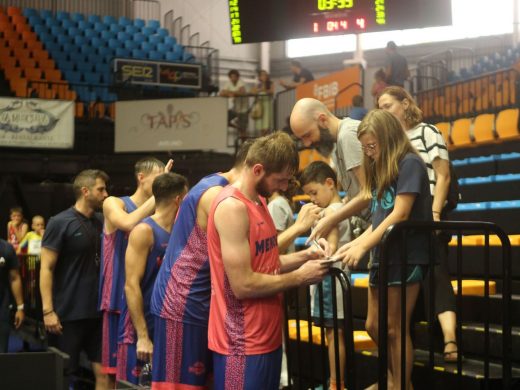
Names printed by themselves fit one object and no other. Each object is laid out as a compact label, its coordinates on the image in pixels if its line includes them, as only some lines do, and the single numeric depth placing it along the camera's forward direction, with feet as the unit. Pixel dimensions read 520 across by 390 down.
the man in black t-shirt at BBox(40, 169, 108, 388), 20.10
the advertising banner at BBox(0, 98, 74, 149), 49.75
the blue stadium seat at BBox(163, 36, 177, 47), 65.00
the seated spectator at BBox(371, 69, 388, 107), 44.37
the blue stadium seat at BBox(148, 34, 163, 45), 64.59
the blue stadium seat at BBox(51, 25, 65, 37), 62.28
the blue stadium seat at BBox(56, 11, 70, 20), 64.44
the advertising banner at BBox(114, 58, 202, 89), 57.31
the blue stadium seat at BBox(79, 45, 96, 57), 61.46
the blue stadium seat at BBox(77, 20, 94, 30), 63.87
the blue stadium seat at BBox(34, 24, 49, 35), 61.82
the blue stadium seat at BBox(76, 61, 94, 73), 60.29
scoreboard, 32.94
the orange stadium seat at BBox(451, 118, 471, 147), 38.42
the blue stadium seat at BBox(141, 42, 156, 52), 63.52
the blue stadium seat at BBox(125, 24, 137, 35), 65.12
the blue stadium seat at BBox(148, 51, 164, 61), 62.85
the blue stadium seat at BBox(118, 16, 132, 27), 66.03
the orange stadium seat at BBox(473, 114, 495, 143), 36.64
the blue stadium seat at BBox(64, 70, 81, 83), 59.47
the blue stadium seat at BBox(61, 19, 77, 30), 63.45
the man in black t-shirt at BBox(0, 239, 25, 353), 24.58
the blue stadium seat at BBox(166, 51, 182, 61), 63.00
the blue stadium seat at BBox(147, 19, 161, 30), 66.59
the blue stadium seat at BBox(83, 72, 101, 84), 59.57
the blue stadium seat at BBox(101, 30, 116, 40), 63.72
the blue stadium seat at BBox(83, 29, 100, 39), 63.10
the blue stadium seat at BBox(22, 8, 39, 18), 63.36
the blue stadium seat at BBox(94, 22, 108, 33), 64.34
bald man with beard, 14.99
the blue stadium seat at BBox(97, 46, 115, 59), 61.87
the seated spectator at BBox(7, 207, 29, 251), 45.47
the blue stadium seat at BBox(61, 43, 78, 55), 61.31
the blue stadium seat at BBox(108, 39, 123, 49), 62.85
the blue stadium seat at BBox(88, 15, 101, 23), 65.33
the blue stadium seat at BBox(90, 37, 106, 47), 62.59
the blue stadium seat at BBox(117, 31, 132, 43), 64.03
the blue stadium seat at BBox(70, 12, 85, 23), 64.95
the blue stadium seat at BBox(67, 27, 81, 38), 62.85
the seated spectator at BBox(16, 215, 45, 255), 40.98
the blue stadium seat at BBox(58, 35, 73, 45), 61.62
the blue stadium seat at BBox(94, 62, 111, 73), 60.85
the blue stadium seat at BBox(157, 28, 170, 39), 65.77
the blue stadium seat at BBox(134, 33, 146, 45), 64.31
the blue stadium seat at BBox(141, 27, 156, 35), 65.55
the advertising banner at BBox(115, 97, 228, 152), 51.57
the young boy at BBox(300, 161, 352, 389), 17.46
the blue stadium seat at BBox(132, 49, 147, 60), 62.69
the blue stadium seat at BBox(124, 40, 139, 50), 63.21
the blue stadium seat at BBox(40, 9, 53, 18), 64.10
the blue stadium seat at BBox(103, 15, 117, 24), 65.87
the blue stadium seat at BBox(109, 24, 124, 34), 64.90
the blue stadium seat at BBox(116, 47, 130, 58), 62.18
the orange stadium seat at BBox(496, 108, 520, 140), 34.86
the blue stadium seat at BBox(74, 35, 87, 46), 62.03
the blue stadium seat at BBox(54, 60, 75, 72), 59.88
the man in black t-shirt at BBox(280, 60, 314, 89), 55.21
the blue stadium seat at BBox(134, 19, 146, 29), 66.24
